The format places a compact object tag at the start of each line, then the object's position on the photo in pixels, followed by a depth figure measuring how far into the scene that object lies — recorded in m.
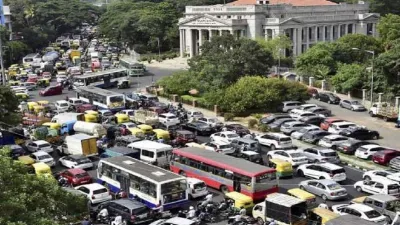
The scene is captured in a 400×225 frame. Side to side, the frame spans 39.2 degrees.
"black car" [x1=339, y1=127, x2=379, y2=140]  41.63
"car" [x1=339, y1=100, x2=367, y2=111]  51.84
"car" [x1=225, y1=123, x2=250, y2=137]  42.62
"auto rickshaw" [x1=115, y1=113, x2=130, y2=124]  47.28
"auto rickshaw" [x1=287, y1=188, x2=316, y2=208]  27.12
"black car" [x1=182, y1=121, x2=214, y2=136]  43.91
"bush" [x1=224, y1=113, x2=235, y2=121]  50.09
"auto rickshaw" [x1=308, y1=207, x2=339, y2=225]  24.62
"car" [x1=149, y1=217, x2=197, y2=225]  23.89
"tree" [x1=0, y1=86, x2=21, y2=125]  38.00
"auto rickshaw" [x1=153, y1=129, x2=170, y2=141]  41.09
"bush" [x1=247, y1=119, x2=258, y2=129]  46.38
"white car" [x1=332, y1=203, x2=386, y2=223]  25.12
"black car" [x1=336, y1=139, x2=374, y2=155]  37.78
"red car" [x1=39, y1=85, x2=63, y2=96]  65.50
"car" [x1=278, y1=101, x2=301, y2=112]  51.19
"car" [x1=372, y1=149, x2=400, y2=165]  34.98
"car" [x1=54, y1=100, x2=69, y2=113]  53.09
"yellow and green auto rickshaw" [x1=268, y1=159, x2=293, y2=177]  32.94
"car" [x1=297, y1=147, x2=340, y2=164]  34.81
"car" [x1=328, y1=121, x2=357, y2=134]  42.78
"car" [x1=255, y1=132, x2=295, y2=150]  38.47
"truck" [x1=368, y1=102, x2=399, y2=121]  47.28
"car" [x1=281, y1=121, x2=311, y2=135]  42.97
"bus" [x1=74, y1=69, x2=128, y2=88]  64.56
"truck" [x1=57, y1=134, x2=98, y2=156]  37.38
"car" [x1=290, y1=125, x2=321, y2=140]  41.61
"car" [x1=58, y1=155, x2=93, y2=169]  35.00
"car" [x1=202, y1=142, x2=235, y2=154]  36.47
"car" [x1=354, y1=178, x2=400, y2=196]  29.25
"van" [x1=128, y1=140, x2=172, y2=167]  34.28
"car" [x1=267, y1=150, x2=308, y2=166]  34.62
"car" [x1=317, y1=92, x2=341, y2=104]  55.19
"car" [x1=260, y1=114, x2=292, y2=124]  46.03
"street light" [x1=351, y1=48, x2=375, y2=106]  50.43
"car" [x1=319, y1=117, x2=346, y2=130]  44.36
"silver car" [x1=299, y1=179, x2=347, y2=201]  29.03
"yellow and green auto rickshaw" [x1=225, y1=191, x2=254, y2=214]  27.19
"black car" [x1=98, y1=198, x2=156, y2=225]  25.72
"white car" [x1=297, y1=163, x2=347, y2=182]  31.64
